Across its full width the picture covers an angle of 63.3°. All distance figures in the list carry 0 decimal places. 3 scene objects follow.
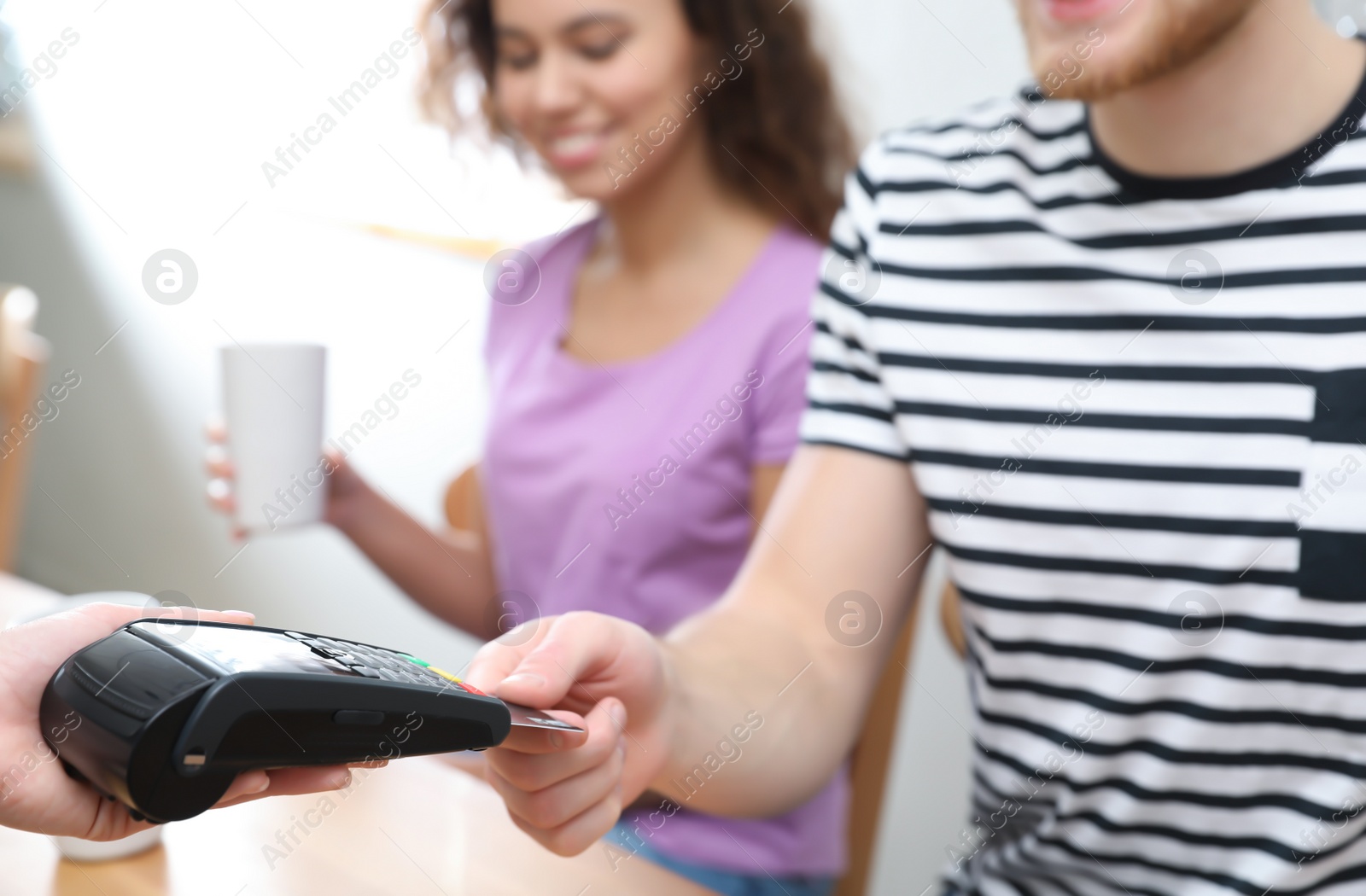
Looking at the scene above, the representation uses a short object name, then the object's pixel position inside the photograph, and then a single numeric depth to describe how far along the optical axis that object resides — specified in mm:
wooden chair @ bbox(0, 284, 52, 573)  1042
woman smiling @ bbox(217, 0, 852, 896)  903
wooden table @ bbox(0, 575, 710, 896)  531
